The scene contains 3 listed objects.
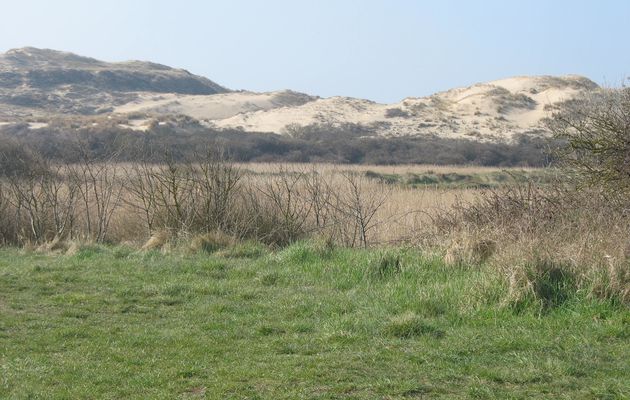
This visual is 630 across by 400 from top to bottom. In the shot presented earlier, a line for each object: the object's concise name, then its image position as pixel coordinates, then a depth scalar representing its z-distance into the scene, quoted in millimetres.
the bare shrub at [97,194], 19500
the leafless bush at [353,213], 17297
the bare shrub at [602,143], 11469
